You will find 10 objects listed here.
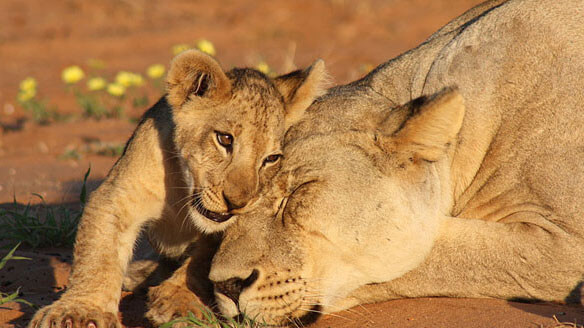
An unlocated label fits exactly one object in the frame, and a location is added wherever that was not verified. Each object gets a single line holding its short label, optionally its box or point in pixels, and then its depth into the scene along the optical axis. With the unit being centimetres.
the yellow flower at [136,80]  1769
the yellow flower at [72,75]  1748
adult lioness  716
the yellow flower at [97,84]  1725
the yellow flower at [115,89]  1680
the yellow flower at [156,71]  1673
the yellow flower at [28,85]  1775
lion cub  714
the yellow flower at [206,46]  1505
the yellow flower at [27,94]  1798
